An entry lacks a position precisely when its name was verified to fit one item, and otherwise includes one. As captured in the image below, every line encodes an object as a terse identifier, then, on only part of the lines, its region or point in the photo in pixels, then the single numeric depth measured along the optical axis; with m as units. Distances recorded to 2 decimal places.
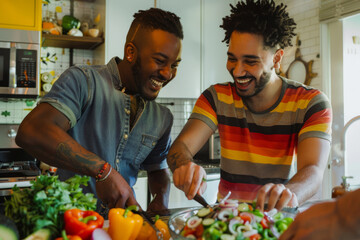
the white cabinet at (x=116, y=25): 3.34
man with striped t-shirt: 1.57
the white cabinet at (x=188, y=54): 3.62
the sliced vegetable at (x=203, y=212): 1.01
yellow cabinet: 3.04
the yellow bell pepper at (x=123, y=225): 0.99
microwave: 3.06
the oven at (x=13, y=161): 2.79
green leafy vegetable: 0.89
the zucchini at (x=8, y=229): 0.81
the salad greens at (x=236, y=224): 0.87
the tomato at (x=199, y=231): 0.92
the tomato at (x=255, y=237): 0.86
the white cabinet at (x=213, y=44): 3.75
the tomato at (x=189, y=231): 0.93
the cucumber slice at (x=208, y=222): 0.92
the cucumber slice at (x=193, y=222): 0.94
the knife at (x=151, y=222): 1.02
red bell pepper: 0.89
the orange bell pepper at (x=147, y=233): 1.03
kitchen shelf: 3.28
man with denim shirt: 1.28
